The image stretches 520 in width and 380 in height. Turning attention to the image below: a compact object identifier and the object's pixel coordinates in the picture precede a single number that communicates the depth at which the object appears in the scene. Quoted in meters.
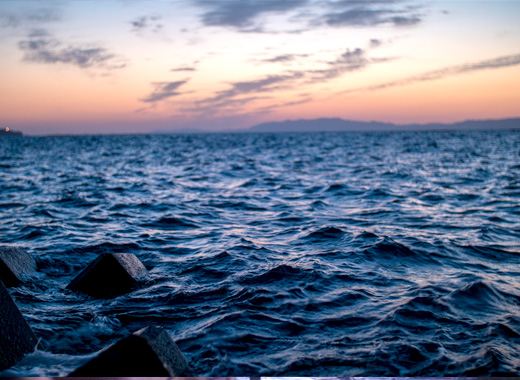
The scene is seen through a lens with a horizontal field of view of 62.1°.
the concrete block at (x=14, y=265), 6.76
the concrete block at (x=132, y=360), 3.60
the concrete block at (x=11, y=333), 4.09
